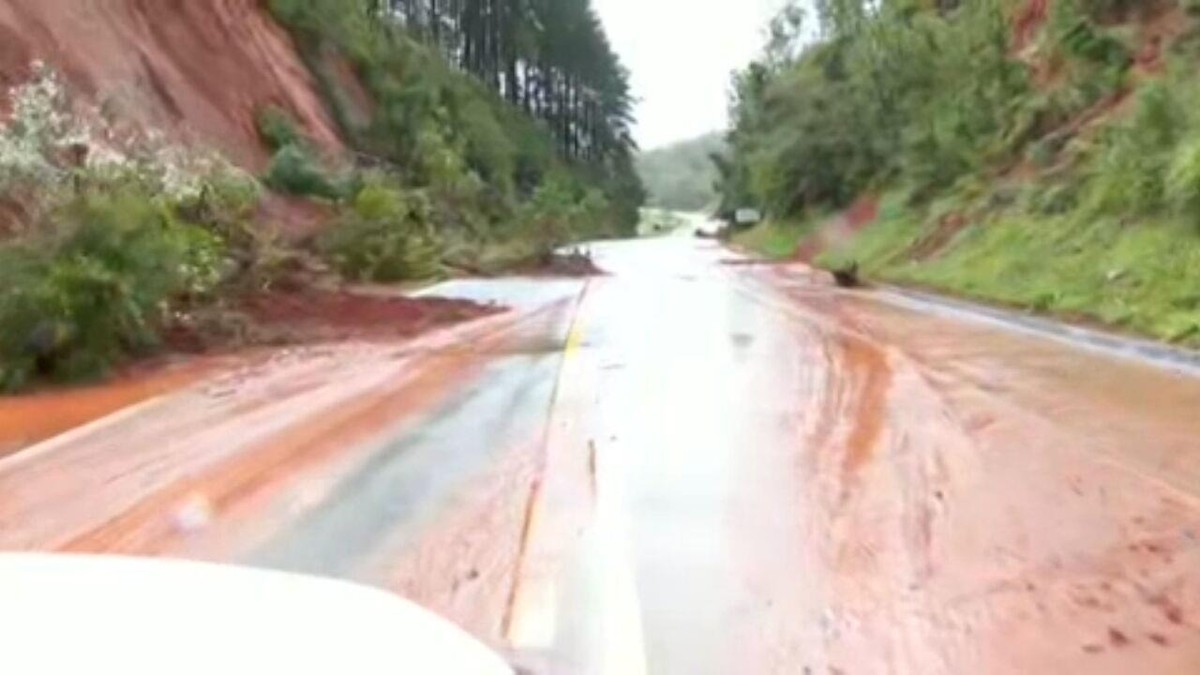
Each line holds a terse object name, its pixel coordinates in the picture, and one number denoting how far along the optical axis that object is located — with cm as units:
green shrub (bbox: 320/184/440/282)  2811
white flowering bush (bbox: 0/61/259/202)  1708
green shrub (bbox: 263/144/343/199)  3456
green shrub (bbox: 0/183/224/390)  1330
